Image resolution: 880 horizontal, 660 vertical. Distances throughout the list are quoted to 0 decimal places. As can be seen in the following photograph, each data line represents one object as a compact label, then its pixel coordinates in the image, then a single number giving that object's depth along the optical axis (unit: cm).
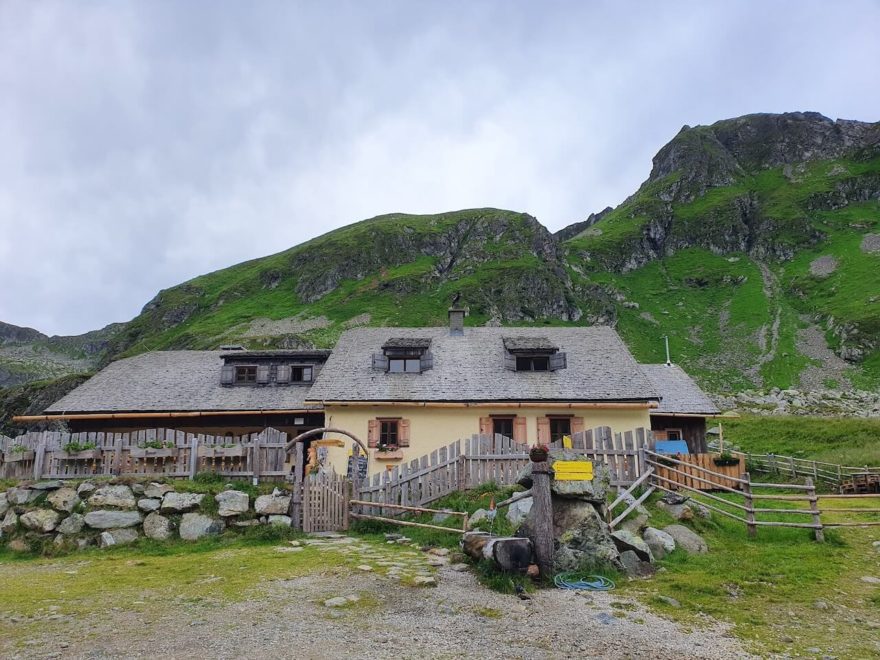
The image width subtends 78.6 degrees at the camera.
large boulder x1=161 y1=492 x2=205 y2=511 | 1373
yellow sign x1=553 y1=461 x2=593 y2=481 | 1031
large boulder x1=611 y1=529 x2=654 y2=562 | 1012
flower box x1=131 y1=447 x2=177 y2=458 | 1570
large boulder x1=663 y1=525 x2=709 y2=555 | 1108
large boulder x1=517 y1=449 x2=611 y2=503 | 1032
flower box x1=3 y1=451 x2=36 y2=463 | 1602
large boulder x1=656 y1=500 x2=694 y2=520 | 1268
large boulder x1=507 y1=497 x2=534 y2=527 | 1123
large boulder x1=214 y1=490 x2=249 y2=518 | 1385
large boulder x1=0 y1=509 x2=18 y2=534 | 1356
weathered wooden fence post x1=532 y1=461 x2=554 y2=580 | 955
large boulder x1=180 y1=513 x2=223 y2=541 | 1342
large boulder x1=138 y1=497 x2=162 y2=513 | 1375
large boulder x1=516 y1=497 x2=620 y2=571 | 973
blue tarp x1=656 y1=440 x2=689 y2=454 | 2305
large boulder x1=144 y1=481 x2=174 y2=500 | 1397
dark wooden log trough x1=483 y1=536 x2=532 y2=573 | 938
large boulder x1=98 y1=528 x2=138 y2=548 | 1309
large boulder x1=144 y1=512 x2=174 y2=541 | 1334
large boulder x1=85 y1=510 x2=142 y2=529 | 1341
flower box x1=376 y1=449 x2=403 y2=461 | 2186
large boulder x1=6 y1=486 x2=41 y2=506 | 1404
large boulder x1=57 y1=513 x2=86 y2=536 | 1334
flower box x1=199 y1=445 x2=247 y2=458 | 1562
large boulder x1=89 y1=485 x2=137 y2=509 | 1370
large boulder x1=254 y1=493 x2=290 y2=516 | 1406
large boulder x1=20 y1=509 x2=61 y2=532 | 1337
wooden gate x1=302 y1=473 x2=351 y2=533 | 1408
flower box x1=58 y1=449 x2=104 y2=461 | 1571
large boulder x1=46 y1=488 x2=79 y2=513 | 1366
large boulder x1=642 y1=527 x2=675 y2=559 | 1078
